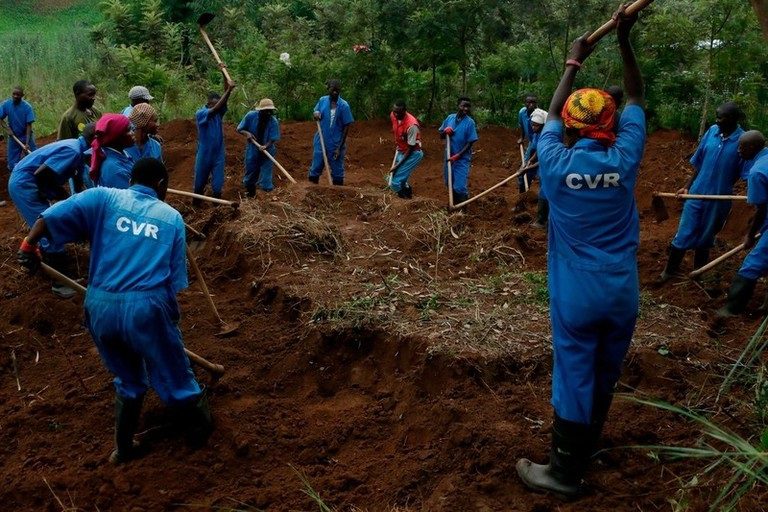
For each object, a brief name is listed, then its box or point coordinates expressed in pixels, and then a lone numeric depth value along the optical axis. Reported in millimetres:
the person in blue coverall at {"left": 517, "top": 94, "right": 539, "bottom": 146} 10109
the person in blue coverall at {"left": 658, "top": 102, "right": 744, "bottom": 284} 6426
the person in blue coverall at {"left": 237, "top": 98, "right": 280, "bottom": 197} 9420
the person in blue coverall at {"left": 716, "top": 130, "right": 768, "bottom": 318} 5676
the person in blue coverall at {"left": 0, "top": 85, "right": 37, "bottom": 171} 10492
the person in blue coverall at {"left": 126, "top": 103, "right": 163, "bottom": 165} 5879
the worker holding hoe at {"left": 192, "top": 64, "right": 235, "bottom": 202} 9016
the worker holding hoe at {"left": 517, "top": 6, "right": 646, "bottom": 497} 3221
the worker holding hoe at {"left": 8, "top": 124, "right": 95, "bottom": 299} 5902
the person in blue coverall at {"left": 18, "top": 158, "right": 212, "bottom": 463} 3645
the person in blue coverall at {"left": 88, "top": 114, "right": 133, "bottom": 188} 5395
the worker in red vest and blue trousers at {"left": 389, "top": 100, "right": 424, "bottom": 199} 9664
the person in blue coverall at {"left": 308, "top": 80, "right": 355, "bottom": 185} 10219
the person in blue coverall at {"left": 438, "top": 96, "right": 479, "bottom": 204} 9820
